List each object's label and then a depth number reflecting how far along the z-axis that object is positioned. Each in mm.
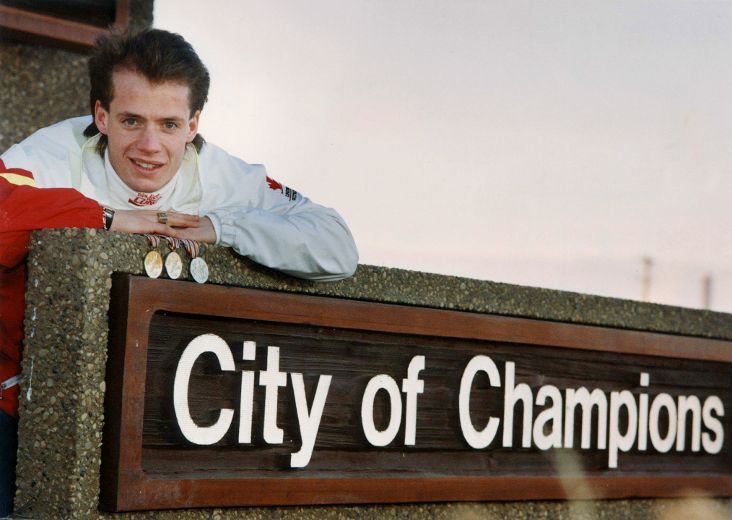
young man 4573
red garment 4182
